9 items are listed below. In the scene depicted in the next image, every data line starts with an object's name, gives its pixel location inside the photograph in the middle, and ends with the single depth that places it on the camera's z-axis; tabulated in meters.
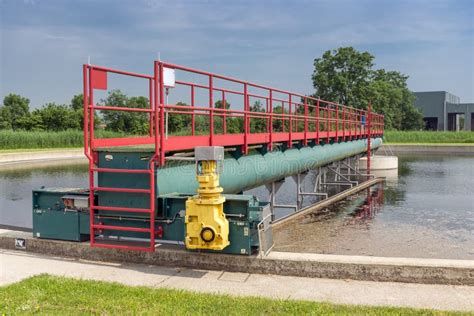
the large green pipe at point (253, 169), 6.59
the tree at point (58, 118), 52.47
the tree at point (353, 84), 61.94
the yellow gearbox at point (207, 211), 5.64
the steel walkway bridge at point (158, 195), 5.71
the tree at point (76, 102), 65.19
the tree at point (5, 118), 56.21
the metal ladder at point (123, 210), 6.02
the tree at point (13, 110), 57.81
